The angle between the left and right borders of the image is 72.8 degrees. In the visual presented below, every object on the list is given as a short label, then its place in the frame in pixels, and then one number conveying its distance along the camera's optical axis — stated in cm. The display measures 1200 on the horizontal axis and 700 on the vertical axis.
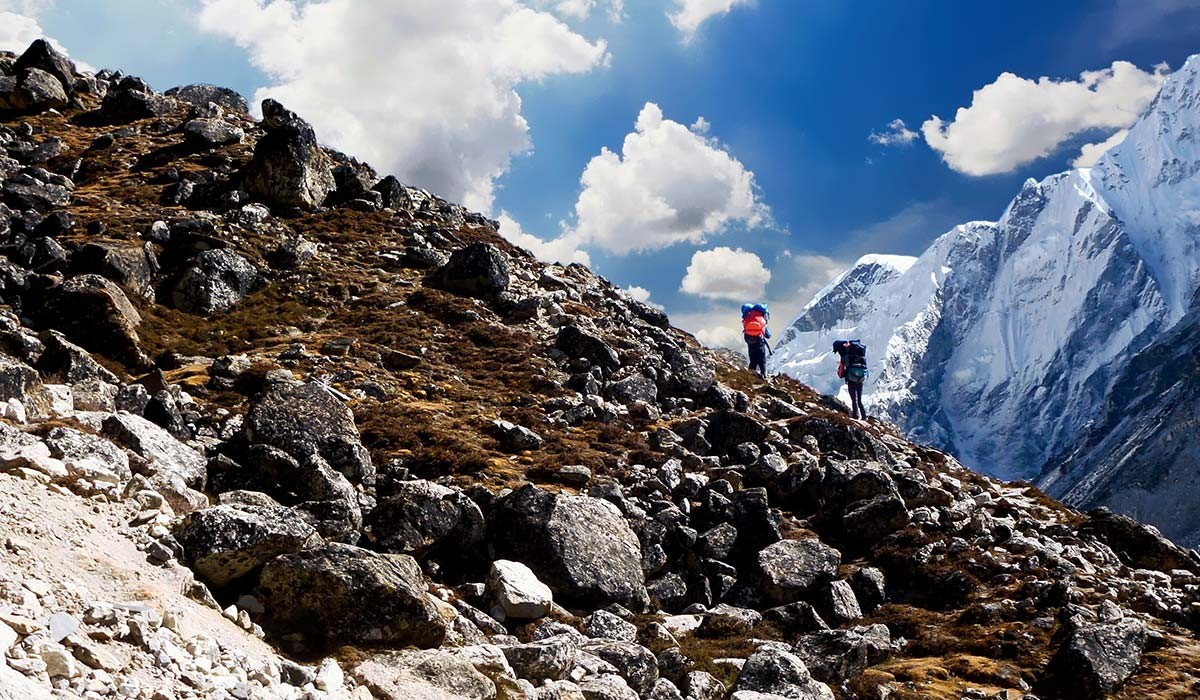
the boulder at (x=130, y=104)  4675
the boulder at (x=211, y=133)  4316
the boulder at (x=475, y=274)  3500
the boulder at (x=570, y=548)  1636
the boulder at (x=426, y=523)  1648
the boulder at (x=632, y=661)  1257
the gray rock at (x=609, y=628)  1468
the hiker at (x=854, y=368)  4338
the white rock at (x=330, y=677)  933
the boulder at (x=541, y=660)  1145
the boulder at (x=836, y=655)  1466
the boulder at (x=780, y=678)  1301
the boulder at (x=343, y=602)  1080
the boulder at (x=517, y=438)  2291
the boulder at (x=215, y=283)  2886
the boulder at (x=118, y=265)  2698
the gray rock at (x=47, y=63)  4659
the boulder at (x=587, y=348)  3042
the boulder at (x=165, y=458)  1248
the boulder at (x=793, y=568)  1870
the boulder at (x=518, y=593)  1445
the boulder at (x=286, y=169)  3841
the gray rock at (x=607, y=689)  1135
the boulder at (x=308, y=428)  1792
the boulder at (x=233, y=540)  1096
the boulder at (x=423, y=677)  1004
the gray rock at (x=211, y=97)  5401
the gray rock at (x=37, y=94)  4356
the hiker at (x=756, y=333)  4078
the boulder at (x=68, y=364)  1828
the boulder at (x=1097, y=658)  1527
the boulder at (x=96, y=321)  2244
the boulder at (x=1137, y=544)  2233
